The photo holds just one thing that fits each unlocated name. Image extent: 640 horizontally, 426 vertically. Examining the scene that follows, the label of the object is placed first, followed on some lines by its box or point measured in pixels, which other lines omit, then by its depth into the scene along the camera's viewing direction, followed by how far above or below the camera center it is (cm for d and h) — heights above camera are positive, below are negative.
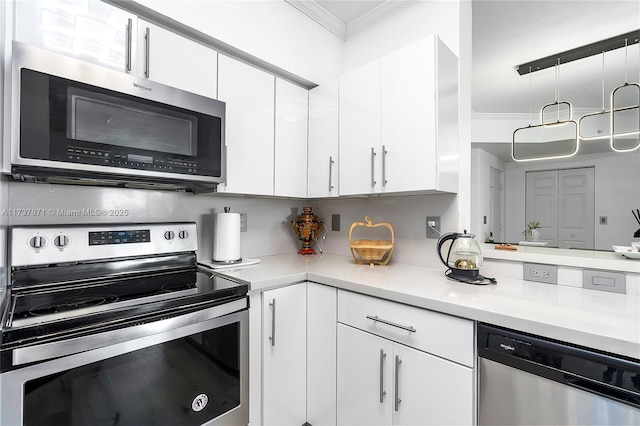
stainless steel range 79 -38
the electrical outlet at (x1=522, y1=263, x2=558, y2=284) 134 -27
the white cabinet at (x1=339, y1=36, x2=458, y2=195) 144 +49
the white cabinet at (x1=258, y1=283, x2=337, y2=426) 132 -69
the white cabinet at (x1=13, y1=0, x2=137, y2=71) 104 +71
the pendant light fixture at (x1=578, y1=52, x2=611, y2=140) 423 +131
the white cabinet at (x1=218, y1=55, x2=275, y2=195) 159 +51
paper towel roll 163 -13
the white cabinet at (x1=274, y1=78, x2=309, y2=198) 184 +48
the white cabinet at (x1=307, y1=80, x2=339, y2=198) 186 +47
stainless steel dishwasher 75 -48
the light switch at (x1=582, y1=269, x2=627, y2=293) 119 -27
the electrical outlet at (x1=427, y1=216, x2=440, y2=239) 171 -7
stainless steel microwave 99 +34
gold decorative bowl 175 -21
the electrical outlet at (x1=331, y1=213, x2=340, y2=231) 225 -6
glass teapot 137 -18
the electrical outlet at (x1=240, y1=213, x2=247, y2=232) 194 -6
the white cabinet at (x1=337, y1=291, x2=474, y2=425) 102 -60
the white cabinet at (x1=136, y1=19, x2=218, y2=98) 130 +73
